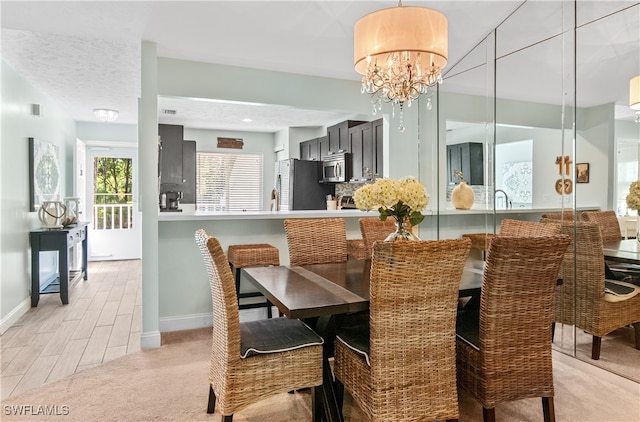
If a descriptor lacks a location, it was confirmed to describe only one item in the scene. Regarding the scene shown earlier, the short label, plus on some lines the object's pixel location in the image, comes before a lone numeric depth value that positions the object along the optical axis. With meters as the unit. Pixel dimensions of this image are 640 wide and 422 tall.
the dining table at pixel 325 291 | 1.81
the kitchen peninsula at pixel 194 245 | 3.63
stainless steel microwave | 5.77
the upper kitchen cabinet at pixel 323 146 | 6.45
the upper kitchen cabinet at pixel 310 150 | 6.75
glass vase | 2.37
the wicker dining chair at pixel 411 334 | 1.66
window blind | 7.80
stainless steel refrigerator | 6.58
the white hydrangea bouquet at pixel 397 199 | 2.27
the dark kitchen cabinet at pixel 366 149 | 4.88
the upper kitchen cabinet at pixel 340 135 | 5.73
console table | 4.30
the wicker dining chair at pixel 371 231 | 3.17
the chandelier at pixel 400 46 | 2.34
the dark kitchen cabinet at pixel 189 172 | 6.89
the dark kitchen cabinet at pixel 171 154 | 6.43
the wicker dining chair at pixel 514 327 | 1.84
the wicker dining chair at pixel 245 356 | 1.82
